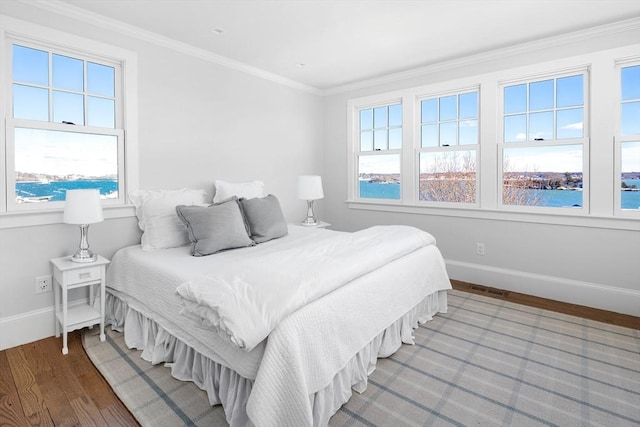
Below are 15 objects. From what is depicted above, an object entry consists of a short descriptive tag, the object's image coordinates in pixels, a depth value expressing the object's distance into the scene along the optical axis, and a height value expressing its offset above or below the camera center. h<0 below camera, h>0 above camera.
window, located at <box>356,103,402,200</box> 4.64 +0.76
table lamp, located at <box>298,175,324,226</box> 4.34 +0.24
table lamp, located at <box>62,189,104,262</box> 2.49 -0.04
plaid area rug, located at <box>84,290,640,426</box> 1.82 -1.05
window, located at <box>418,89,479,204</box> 4.02 +0.70
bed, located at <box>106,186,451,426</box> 1.50 -0.60
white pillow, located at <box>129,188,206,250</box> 2.89 -0.10
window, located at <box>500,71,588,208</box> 3.38 +0.66
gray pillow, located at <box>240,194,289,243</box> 3.15 -0.11
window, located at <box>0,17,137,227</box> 2.55 +0.70
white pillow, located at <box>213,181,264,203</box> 3.64 +0.18
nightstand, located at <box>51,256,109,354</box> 2.44 -0.57
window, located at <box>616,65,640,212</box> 3.10 +0.60
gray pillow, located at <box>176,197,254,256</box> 2.68 -0.17
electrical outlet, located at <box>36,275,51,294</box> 2.68 -0.60
